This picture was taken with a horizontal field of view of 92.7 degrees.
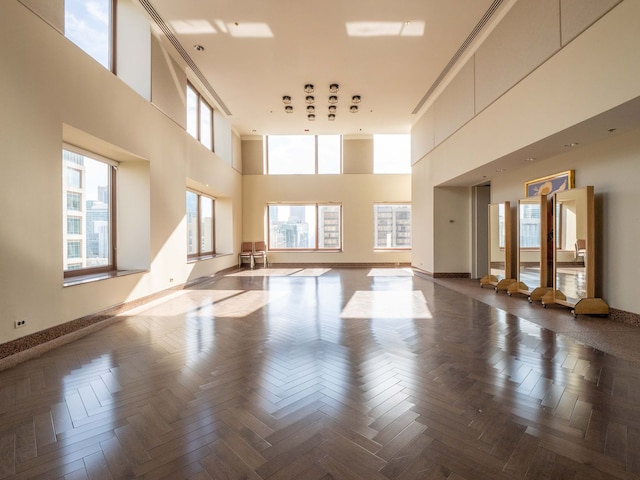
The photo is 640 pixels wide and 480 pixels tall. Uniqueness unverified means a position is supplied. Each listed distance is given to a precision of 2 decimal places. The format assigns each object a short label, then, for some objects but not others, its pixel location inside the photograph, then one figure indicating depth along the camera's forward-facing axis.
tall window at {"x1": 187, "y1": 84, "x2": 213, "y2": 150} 6.95
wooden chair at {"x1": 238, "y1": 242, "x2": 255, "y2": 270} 10.41
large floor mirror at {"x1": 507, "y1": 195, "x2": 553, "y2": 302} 4.93
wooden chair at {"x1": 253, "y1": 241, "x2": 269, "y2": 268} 10.68
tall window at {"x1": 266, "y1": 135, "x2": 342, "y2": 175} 11.06
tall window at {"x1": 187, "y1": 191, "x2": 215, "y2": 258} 7.77
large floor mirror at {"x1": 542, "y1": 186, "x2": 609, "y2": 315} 4.05
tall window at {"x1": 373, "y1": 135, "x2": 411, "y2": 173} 11.01
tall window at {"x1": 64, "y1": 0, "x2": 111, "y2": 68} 3.82
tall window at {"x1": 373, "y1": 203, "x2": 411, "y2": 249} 11.09
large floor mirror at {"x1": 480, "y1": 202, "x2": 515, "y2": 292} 5.95
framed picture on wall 4.62
